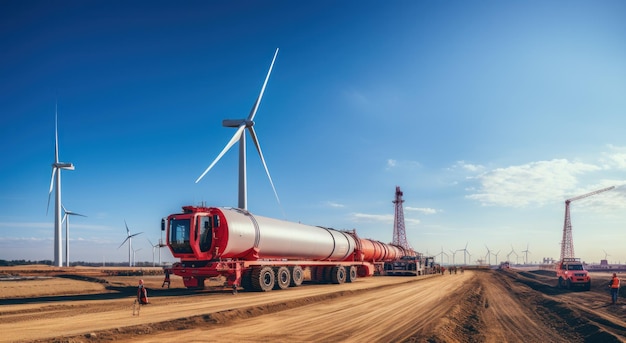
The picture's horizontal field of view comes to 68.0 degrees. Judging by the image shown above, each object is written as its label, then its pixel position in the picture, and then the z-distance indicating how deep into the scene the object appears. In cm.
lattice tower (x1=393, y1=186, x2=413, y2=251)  10350
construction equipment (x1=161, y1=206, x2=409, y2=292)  2739
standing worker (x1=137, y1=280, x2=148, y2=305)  2019
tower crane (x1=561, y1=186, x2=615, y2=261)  12338
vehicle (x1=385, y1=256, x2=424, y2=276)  5914
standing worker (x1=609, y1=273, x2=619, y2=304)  2838
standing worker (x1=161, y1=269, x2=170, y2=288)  2885
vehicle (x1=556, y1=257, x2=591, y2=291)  3881
